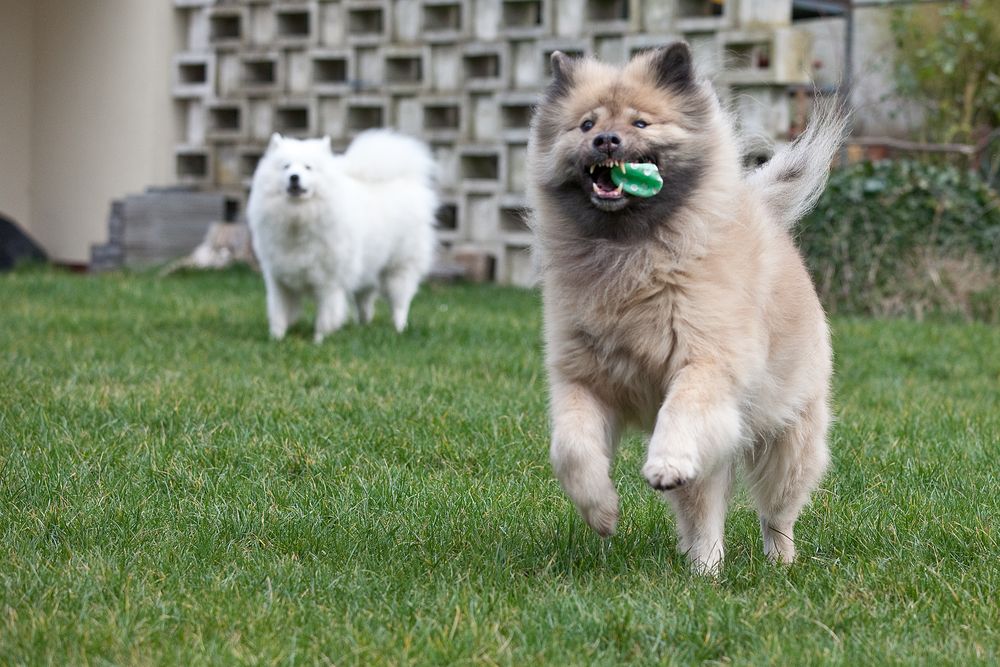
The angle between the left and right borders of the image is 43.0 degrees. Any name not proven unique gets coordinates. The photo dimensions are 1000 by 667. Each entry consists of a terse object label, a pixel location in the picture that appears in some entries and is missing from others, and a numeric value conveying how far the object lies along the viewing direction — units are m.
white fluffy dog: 7.59
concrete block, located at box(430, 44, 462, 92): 11.05
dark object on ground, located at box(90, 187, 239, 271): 11.79
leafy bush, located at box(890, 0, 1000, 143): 10.12
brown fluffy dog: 2.97
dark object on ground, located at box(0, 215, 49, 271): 12.35
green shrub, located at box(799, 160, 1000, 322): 8.94
